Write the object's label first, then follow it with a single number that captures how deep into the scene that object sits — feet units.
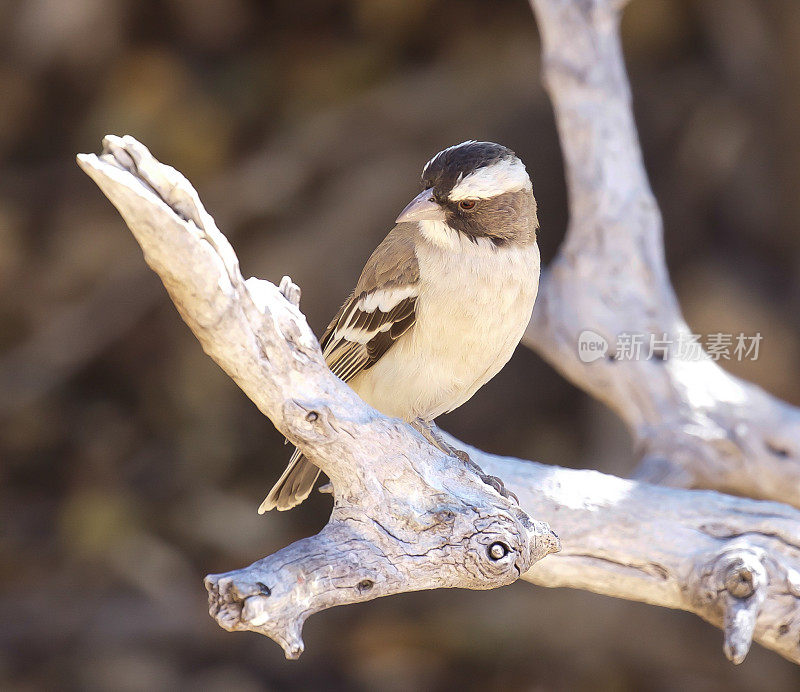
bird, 17.47
